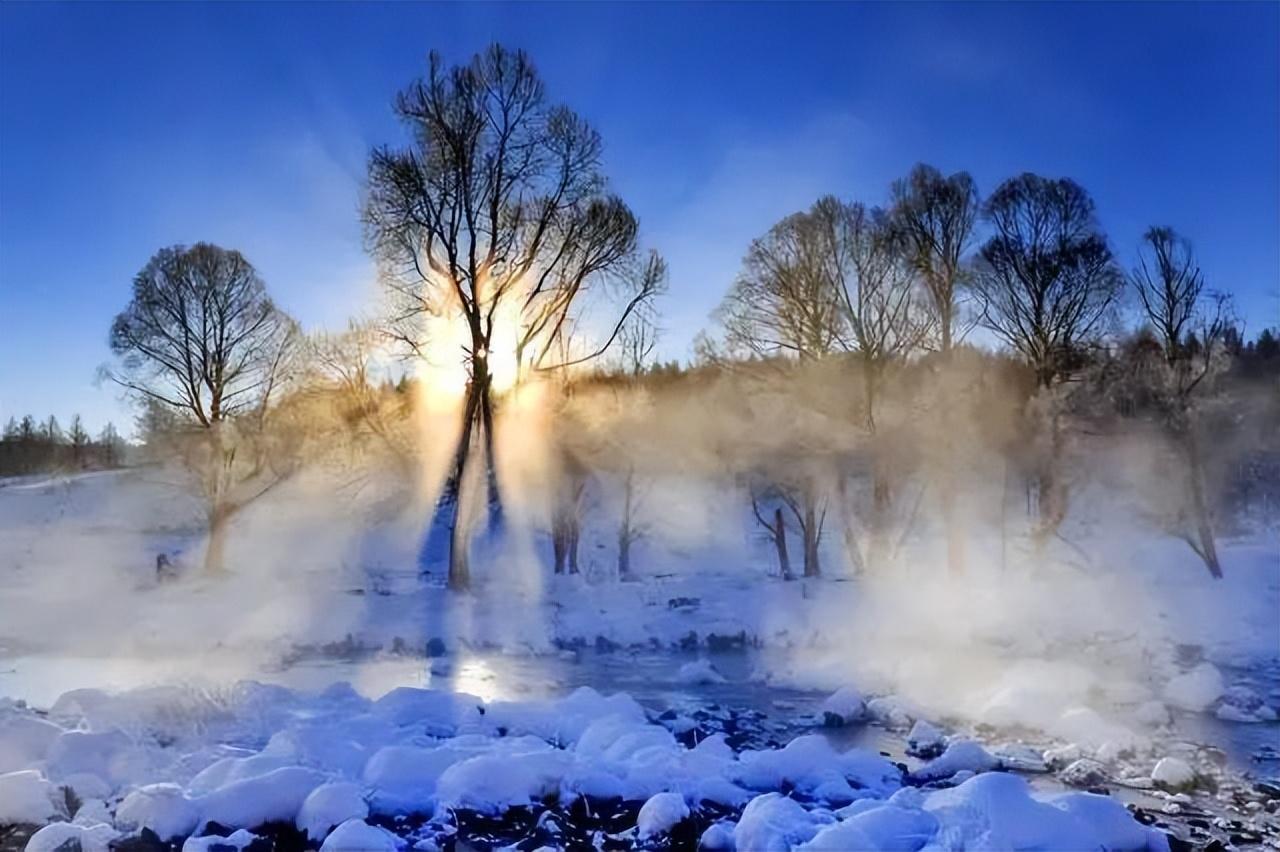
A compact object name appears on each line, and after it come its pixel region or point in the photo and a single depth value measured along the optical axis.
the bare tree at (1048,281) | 17.16
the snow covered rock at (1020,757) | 7.84
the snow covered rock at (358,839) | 5.68
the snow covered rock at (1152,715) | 9.18
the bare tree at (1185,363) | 16.75
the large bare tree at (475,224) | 15.88
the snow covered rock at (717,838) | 5.96
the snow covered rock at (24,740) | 6.95
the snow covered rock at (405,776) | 6.52
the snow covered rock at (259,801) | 6.11
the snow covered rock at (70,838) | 5.62
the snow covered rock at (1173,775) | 7.25
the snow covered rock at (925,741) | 8.20
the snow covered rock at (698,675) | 11.70
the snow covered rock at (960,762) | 7.54
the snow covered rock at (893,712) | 9.30
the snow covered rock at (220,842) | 5.72
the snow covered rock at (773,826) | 5.79
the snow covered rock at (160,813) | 5.97
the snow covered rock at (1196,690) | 10.11
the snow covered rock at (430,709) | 8.48
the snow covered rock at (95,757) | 6.80
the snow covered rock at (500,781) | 6.62
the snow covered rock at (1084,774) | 7.42
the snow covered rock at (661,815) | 6.23
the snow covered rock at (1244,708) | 9.58
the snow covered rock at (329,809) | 6.06
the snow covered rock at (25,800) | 6.16
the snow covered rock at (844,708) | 9.48
